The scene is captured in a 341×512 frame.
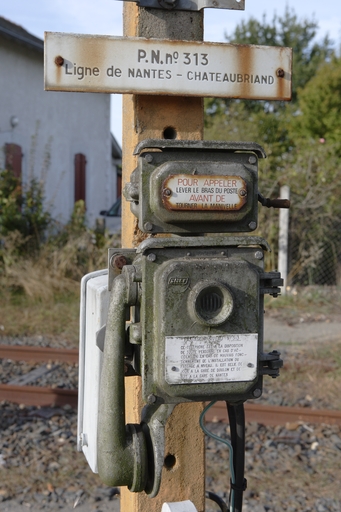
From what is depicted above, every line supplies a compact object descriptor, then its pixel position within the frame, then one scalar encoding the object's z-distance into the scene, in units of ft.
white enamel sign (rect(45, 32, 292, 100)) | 6.73
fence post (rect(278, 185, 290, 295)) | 35.19
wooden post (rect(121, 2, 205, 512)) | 7.00
